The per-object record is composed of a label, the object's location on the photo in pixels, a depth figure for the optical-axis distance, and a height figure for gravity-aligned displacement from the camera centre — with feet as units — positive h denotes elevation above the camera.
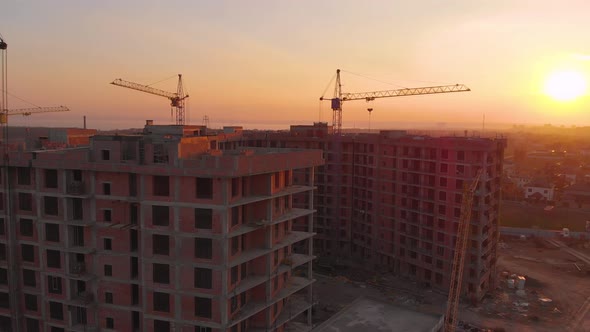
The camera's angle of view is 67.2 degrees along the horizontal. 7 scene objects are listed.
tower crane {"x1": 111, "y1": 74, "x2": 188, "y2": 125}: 492.62 +29.00
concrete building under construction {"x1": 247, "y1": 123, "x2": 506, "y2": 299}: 190.90 -34.57
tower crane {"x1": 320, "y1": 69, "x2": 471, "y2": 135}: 427.99 +25.03
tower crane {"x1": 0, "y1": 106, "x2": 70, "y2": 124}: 212.80 +4.22
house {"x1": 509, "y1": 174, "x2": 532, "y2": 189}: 429.26 -47.98
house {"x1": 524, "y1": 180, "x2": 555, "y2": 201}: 383.45 -51.39
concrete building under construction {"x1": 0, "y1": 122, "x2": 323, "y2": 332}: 107.76 -29.04
